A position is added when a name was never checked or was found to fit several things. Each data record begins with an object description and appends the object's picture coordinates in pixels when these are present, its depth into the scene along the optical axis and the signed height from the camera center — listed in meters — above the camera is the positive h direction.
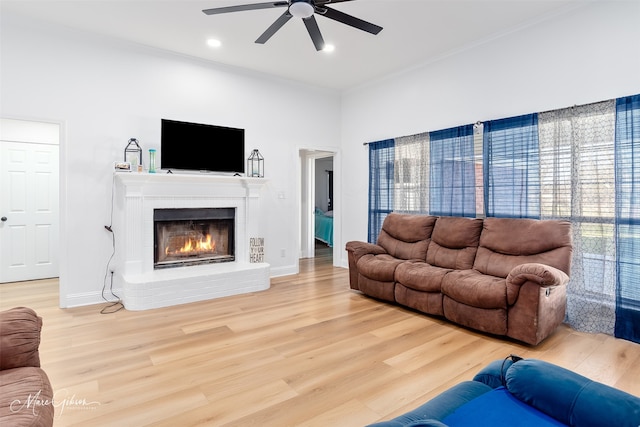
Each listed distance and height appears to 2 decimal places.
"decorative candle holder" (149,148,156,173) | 4.21 +0.63
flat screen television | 4.36 +0.85
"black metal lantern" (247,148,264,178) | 5.09 +0.70
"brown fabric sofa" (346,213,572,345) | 2.88 -0.59
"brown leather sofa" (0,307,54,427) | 1.13 -0.64
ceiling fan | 2.59 +1.56
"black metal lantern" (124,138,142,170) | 4.15 +0.70
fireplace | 4.00 -0.31
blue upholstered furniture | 1.21 -0.73
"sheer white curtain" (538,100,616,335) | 3.17 +0.16
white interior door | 5.04 +0.03
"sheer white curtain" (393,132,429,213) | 4.77 +0.54
